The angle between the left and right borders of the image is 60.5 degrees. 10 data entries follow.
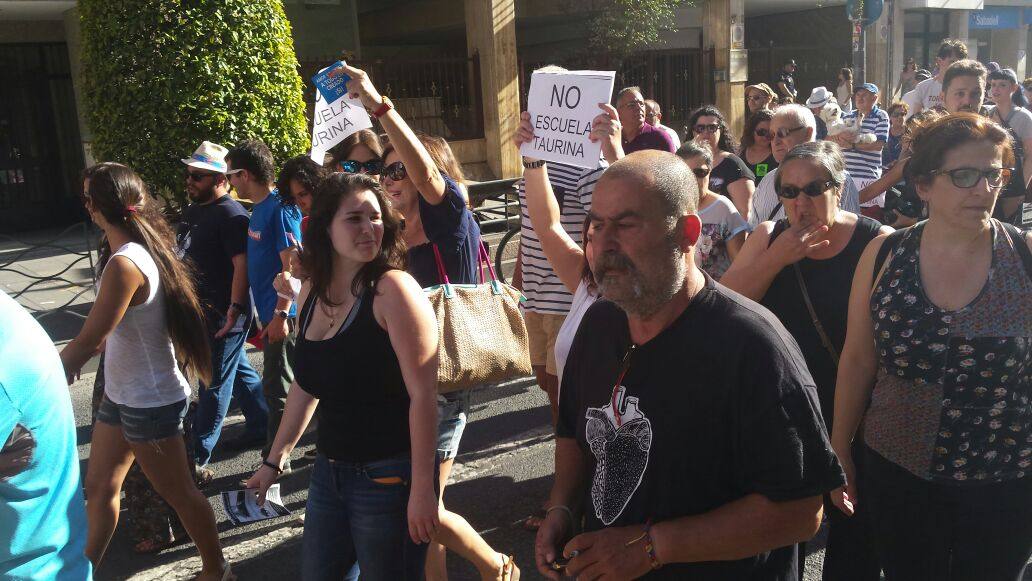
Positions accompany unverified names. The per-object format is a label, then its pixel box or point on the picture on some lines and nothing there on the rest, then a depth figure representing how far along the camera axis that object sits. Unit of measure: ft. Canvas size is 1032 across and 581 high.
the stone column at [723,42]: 64.59
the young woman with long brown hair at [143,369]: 11.84
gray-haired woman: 10.16
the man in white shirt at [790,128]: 17.04
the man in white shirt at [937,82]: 30.45
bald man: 6.07
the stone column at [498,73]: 51.96
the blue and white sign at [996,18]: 93.91
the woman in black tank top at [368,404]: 9.10
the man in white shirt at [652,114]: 20.98
